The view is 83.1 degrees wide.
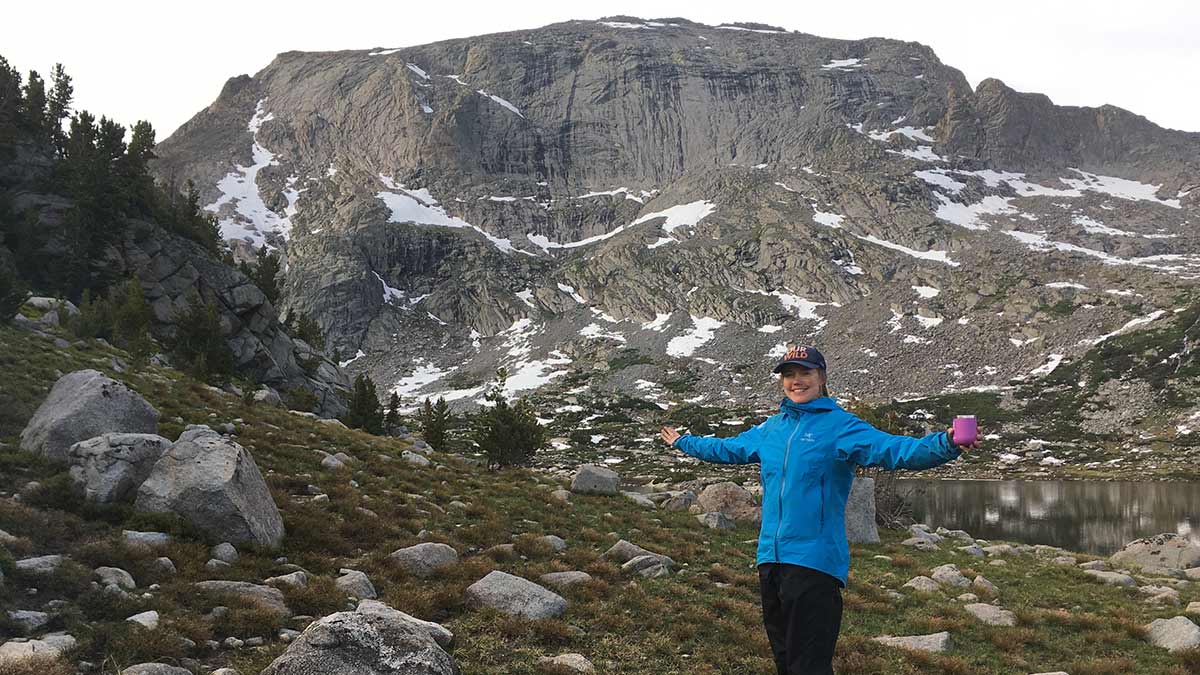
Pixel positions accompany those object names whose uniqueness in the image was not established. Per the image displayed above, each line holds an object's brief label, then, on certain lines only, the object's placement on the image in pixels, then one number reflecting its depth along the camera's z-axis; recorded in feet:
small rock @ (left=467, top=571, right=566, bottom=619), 35.94
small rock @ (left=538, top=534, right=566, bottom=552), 51.65
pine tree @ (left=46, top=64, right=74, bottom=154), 187.42
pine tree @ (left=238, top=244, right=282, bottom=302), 235.34
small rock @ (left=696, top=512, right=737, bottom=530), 78.48
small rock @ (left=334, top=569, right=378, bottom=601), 35.37
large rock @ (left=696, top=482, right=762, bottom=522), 86.99
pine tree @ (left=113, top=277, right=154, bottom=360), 110.42
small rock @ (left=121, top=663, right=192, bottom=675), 22.94
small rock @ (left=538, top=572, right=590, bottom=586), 42.17
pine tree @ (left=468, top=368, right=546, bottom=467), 132.16
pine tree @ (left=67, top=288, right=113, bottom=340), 105.60
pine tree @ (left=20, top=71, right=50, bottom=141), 179.06
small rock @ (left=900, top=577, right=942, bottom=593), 54.24
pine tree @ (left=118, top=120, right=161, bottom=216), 181.68
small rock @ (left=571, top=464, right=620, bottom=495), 88.69
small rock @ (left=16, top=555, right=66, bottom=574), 29.37
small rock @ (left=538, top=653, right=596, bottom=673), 28.78
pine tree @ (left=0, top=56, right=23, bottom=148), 166.30
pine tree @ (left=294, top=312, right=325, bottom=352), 254.74
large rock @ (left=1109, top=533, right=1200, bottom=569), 93.27
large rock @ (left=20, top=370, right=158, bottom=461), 44.93
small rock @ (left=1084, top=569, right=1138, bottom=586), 65.98
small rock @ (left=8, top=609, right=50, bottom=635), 25.16
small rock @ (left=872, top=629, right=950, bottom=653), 37.14
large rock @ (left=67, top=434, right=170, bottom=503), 39.29
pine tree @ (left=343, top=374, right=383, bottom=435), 160.25
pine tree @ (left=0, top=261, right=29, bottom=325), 87.74
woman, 22.03
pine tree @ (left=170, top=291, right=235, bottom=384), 133.49
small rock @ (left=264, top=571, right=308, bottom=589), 34.27
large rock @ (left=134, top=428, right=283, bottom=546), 38.55
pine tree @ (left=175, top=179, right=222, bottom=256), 203.62
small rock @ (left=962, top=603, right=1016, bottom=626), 44.68
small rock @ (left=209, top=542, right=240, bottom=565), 35.99
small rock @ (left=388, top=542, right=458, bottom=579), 41.29
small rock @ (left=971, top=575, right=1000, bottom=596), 55.52
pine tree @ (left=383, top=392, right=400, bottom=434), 183.37
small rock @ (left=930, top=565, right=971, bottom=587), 58.13
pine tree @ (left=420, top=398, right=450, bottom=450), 161.17
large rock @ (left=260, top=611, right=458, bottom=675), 20.47
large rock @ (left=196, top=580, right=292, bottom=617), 31.28
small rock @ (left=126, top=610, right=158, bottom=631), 26.96
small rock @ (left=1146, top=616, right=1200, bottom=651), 40.27
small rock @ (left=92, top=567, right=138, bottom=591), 30.22
